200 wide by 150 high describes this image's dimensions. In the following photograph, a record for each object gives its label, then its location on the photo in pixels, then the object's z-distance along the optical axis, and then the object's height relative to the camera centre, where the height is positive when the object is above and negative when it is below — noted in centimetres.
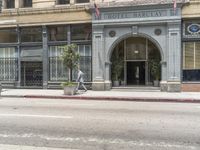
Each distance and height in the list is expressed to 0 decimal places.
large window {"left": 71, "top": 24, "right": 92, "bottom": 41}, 1216 +307
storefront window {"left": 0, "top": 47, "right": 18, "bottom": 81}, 1312 +77
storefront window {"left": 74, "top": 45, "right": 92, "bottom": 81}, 1218 +98
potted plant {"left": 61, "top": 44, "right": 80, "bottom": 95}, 1033 +86
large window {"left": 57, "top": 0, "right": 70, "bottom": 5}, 1253 +540
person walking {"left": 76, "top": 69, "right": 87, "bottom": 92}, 1122 -38
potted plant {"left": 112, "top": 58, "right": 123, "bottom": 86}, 1225 +24
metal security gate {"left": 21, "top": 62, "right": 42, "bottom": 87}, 1288 -3
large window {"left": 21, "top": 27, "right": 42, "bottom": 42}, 1281 +307
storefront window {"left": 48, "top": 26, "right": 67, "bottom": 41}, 1252 +307
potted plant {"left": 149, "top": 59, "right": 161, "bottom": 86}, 1185 +29
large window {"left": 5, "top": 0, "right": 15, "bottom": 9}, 1328 +563
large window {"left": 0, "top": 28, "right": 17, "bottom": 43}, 1317 +306
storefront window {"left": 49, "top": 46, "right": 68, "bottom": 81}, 1249 +57
